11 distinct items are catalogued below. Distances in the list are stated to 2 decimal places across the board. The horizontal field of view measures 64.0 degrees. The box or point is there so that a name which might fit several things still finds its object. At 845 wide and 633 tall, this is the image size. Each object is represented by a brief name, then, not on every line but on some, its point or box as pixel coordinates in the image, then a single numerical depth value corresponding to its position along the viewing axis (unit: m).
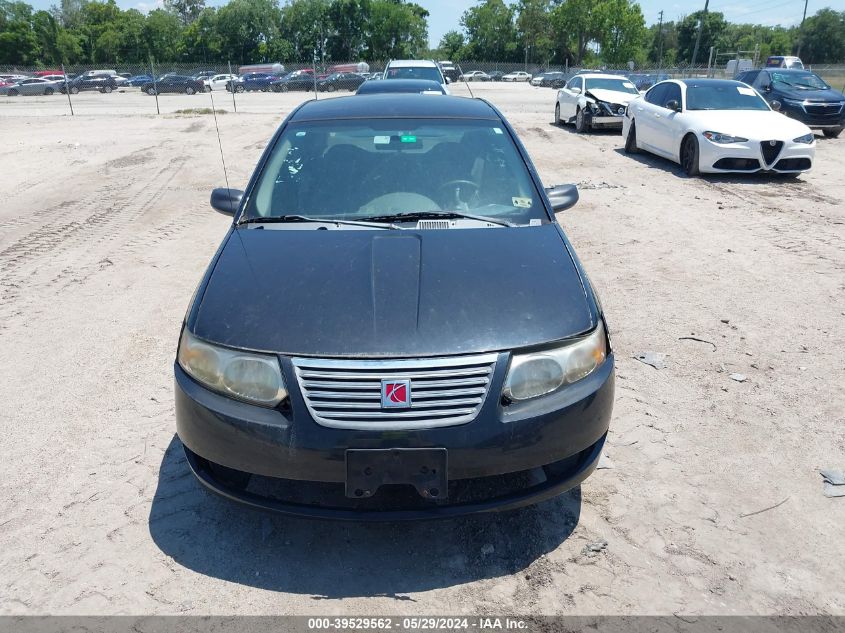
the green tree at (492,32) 98.38
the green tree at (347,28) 85.44
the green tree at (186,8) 113.71
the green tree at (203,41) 84.12
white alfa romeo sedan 10.46
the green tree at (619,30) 82.81
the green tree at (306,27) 86.44
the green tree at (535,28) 93.19
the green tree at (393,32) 86.44
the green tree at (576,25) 84.12
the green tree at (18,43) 79.94
